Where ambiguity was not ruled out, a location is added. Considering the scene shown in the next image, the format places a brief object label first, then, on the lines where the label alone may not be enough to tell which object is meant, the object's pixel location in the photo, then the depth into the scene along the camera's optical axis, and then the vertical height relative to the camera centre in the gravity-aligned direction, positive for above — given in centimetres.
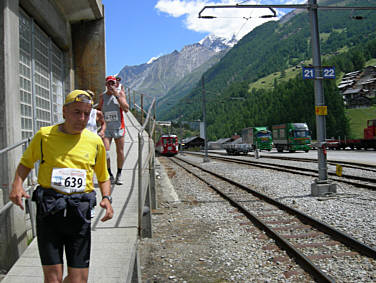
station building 533 +198
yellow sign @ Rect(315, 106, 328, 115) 1069 +80
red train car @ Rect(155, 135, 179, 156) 4925 -44
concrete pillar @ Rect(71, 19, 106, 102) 1203 +314
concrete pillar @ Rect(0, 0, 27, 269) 512 +23
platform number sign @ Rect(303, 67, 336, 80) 1088 +197
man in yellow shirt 262 -34
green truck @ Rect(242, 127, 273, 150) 4634 +13
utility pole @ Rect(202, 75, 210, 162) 2764 +72
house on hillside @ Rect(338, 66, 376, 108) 11238 +1592
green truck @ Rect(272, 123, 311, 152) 3966 +9
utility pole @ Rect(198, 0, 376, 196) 1055 +109
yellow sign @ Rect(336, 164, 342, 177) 1198 -116
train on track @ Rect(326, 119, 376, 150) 3856 -63
